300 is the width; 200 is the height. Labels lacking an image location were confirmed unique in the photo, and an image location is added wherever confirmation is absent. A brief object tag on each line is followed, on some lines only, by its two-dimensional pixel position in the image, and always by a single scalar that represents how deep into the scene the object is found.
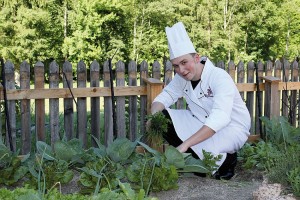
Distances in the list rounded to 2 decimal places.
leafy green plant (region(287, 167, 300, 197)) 2.93
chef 3.81
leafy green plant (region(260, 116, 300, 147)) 4.58
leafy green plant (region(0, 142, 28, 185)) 3.49
